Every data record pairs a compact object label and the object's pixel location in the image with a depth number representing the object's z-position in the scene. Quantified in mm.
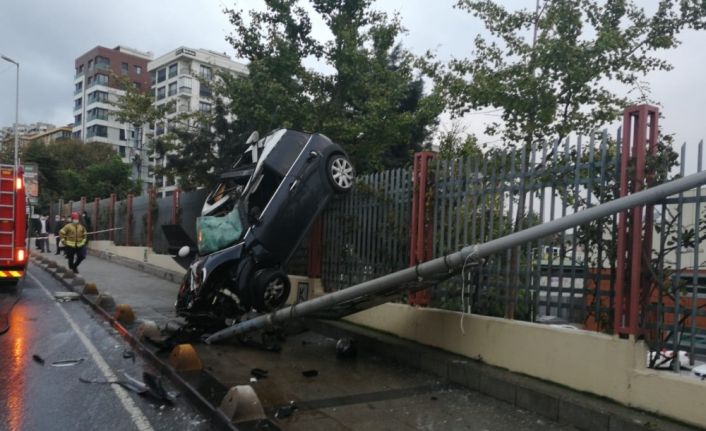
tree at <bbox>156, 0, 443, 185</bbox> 11477
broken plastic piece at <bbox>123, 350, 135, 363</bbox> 6902
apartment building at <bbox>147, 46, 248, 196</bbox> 70675
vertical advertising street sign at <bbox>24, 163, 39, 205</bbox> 19594
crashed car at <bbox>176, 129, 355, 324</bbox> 7090
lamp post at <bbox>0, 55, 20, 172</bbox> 36019
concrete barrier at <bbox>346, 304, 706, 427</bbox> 4000
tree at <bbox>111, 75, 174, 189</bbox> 19156
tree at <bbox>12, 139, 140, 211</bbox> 37594
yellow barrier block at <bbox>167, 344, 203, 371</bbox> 5910
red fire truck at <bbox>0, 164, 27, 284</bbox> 11219
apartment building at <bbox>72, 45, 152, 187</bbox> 78750
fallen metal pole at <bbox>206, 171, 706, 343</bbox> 3631
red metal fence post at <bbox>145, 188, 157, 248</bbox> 18781
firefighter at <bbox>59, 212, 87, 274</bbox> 14250
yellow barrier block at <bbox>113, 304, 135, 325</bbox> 8765
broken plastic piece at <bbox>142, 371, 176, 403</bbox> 5223
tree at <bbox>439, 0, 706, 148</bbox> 8289
